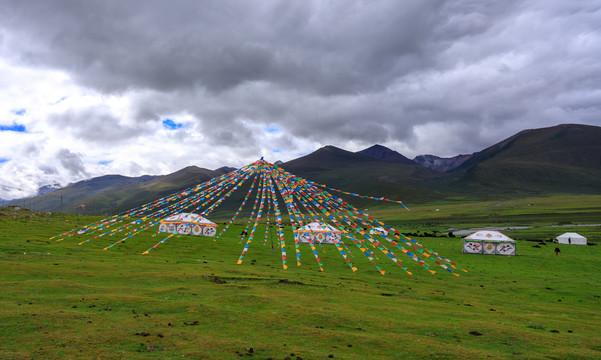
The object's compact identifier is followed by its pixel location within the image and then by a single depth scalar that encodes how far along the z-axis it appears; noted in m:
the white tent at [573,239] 76.38
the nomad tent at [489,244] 58.05
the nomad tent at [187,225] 64.38
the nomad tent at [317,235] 60.91
